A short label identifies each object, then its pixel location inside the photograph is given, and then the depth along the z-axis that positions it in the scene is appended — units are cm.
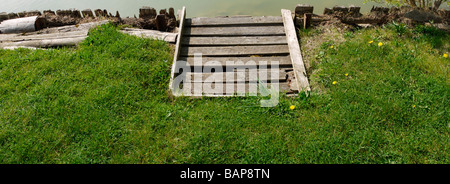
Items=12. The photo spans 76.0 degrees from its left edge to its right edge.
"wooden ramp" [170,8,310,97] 425
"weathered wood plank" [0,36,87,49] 500
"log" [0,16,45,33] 558
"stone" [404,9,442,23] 521
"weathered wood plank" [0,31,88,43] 518
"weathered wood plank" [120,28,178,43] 507
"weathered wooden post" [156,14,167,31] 534
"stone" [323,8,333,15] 557
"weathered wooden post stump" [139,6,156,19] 563
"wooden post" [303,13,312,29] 520
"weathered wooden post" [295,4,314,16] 539
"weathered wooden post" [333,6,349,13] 550
